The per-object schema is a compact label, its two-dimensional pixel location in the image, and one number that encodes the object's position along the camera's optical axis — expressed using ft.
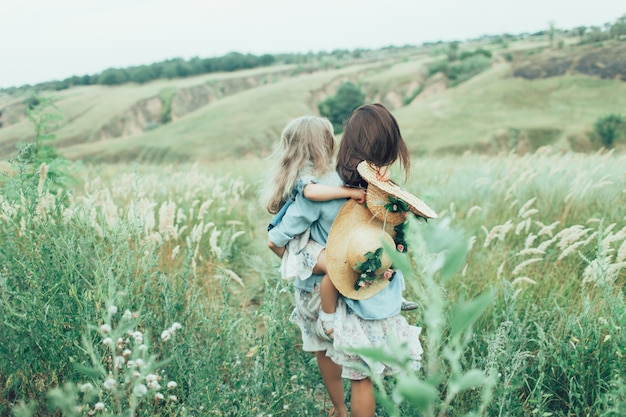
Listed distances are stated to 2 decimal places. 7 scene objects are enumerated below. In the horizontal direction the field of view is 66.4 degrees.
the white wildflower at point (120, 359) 5.72
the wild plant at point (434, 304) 2.86
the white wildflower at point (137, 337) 6.35
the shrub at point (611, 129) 101.20
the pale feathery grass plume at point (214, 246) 11.06
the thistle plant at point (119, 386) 4.60
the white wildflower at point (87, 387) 5.42
